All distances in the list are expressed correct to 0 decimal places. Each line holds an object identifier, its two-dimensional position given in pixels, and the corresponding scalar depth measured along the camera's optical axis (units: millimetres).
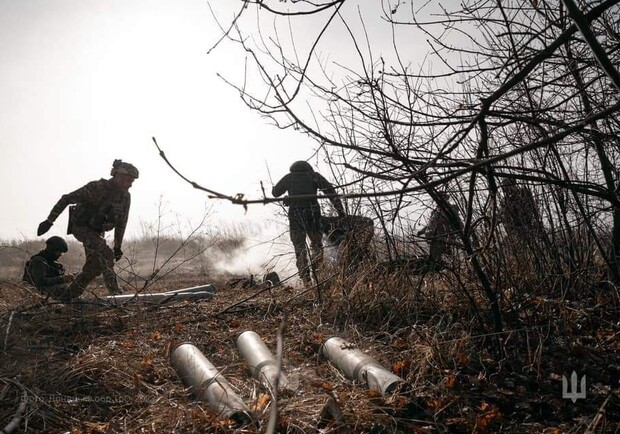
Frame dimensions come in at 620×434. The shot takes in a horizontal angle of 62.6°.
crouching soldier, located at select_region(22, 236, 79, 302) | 5634
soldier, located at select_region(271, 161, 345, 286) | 4867
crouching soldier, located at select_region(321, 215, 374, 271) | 4410
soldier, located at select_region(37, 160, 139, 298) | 6875
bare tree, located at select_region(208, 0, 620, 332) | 2305
